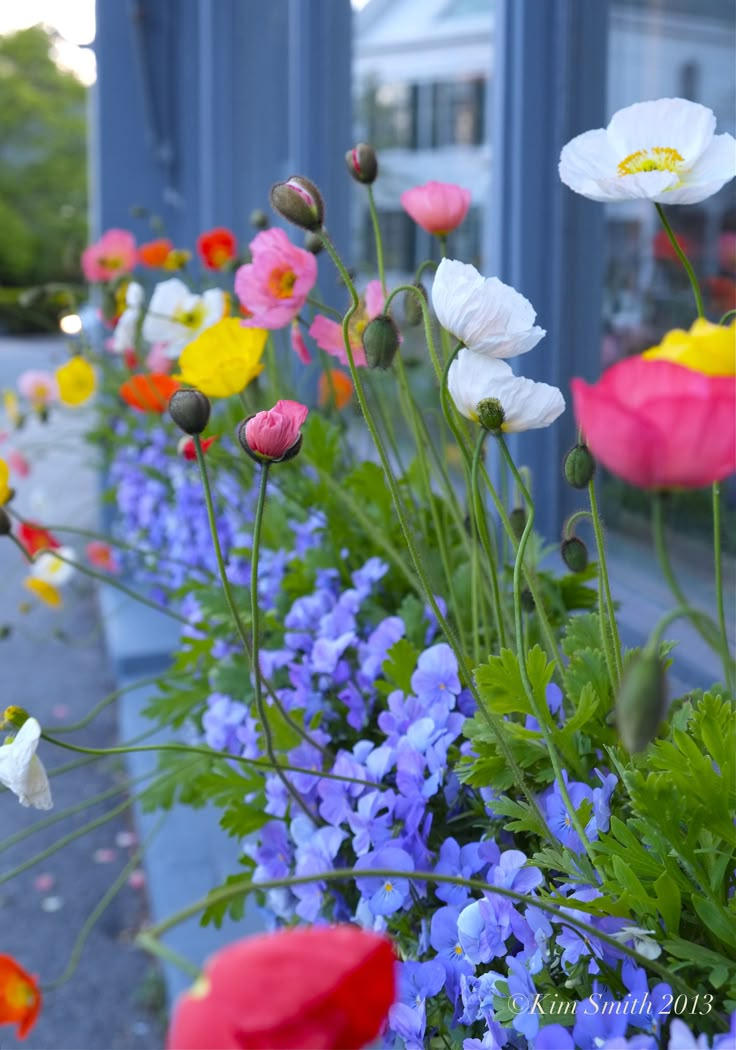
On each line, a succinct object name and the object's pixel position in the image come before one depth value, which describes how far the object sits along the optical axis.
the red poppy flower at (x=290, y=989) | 0.33
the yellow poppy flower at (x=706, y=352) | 0.48
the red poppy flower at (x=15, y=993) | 0.72
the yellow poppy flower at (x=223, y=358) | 0.97
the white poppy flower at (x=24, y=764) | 0.69
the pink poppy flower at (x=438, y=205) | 0.95
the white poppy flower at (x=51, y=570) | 2.38
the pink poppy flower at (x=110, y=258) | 2.37
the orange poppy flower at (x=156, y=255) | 2.19
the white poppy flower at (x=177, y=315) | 1.38
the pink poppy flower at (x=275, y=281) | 1.00
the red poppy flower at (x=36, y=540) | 1.61
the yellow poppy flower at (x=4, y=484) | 0.96
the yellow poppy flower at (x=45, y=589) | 2.21
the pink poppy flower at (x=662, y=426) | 0.39
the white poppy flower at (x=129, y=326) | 1.63
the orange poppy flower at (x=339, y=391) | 1.59
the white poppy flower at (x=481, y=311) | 0.66
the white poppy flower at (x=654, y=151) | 0.69
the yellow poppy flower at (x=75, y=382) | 1.49
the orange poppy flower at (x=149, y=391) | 1.66
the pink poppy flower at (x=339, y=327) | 1.05
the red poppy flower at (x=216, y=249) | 1.95
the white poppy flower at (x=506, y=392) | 0.69
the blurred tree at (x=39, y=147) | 25.86
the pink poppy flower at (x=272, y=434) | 0.67
